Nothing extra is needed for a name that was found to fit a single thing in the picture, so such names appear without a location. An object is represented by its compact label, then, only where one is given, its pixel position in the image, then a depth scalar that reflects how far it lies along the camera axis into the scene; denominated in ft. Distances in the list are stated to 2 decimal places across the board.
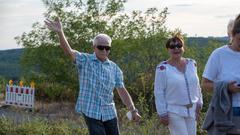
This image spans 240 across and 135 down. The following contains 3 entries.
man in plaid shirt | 25.05
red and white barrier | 67.73
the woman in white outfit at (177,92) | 24.74
